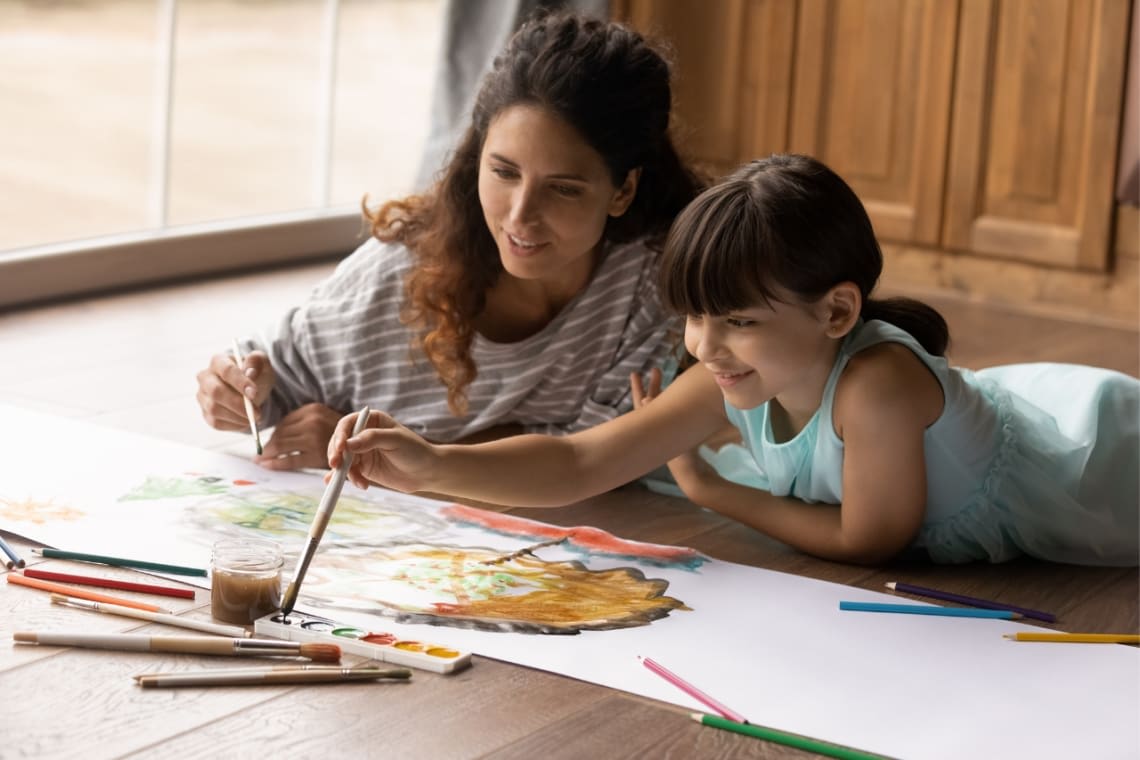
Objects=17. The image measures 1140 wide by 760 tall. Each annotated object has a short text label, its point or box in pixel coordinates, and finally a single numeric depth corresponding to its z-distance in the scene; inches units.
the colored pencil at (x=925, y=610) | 109.8
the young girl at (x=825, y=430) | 111.3
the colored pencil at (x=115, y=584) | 107.9
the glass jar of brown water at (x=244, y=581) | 104.4
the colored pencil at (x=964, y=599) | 112.1
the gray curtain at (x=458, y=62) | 198.5
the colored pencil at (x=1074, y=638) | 107.6
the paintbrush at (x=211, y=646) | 102.1
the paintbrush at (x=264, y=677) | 100.3
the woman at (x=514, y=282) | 122.3
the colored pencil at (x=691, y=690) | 99.4
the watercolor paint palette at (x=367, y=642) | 102.4
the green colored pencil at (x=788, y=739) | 97.1
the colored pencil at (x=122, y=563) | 109.3
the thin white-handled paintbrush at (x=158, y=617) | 103.6
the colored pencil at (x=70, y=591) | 106.6
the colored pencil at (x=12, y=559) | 109.9
